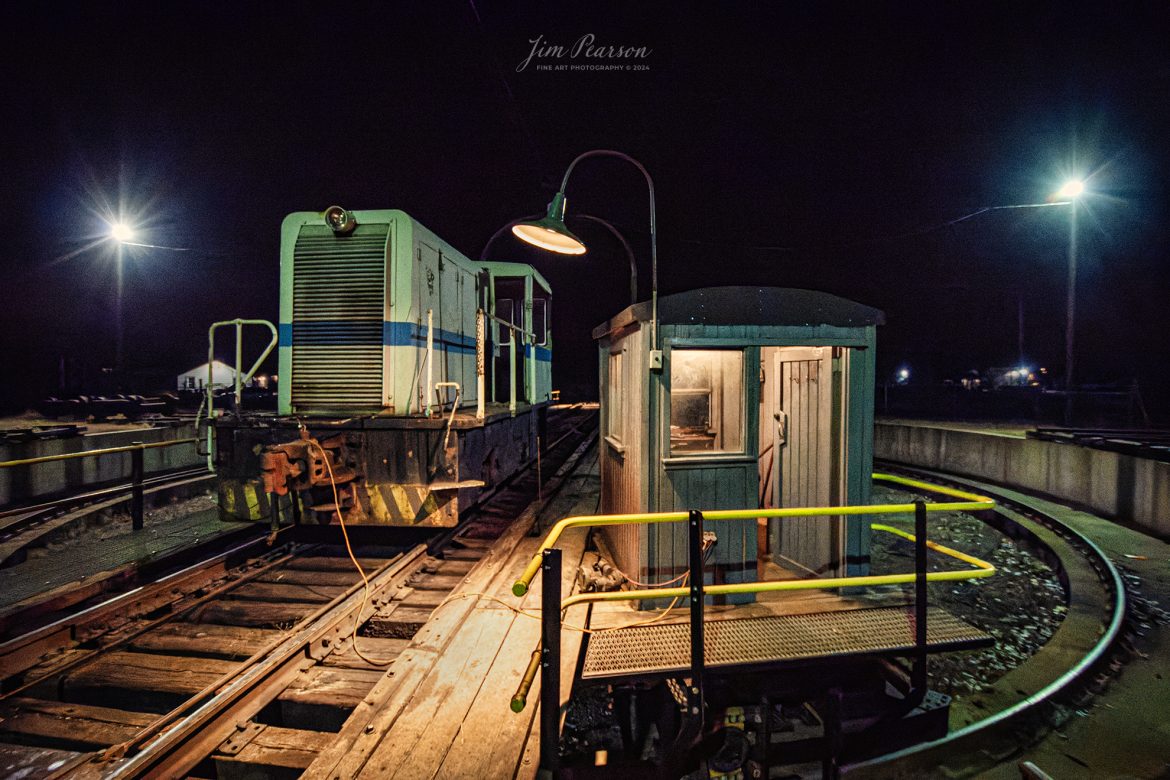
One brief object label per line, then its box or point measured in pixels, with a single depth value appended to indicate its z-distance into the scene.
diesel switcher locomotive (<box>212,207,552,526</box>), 5.21
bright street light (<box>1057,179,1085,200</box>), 10.66
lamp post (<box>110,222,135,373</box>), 16.53
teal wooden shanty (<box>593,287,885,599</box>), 4.08
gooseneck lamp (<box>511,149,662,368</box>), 4.76
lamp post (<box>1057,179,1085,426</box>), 10.76
